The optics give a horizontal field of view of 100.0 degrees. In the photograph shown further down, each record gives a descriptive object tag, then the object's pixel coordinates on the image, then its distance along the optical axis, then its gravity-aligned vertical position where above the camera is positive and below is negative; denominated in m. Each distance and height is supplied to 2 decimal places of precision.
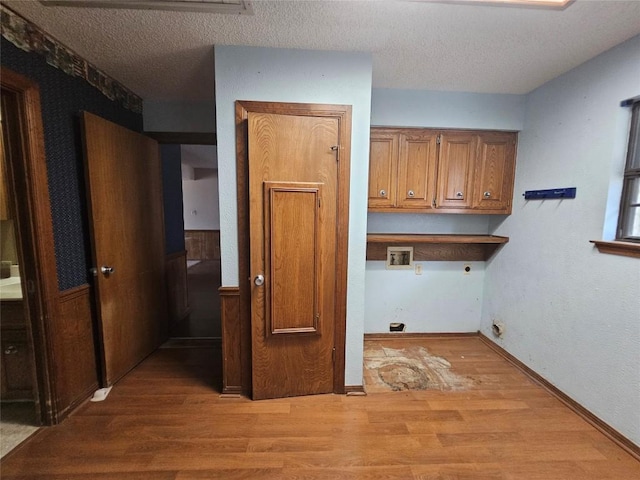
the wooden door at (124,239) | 1.88 -0.22
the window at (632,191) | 1.62 +0.17
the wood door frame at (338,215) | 1.72 +0.00
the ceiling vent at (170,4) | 1.31 +1.02
